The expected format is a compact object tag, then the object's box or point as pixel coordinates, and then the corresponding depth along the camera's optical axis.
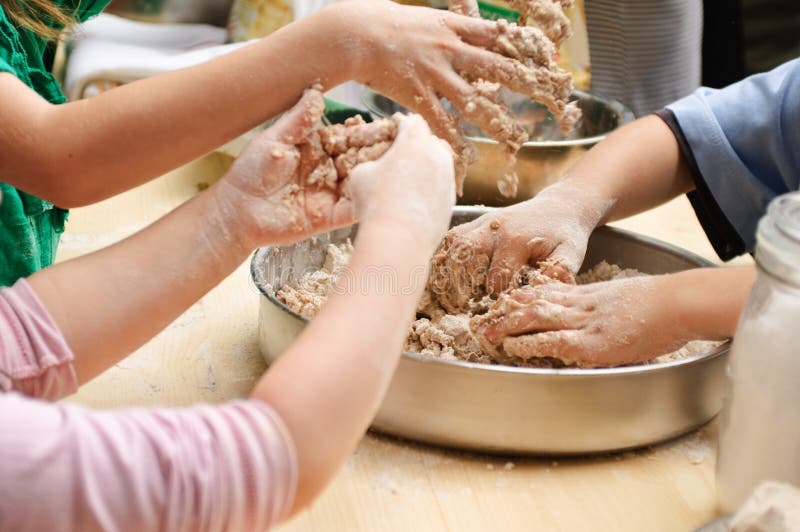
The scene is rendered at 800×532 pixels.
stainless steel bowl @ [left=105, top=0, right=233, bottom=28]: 1.93
